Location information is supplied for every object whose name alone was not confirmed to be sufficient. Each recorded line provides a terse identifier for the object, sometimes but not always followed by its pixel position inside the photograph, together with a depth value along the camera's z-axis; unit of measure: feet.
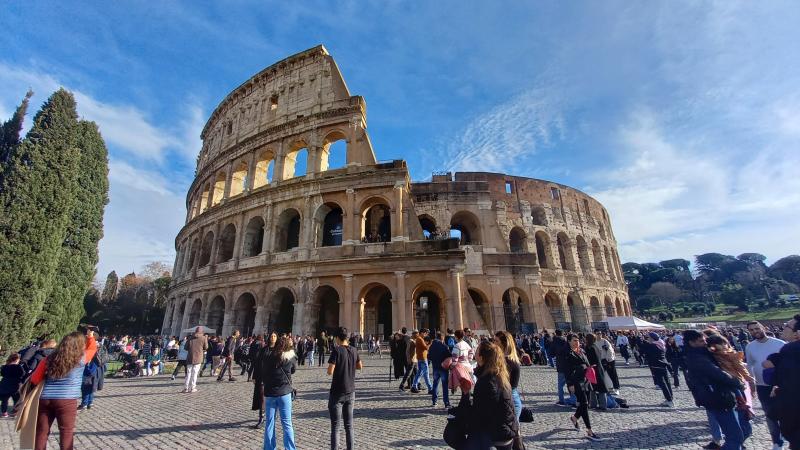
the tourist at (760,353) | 14.40
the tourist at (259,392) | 18.19
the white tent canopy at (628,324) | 56.85
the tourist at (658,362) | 21.56
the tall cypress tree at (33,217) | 35.76
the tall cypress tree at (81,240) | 43.73
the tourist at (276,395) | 13.28
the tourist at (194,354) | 27.61
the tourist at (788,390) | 9.83
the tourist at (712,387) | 12.75
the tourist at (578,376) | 15.90
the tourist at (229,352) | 34.14
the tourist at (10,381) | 21.43
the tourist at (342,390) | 13.51
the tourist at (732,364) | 13.71
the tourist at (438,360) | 22.17
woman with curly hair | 11.00
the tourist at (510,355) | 13.08
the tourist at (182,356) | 34.09
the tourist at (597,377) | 20.88
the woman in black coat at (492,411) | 8.45
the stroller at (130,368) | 40.20
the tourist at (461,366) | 13.64
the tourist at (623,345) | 50.74
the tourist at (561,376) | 21.80
